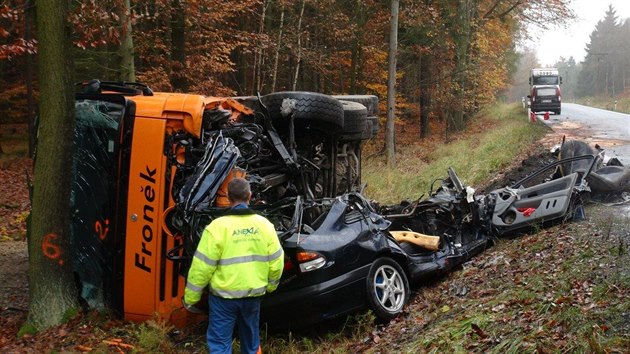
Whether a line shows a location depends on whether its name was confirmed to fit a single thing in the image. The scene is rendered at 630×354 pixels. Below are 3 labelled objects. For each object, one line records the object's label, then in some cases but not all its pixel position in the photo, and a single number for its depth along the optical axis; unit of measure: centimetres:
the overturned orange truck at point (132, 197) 579
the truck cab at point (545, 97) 3159
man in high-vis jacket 433
